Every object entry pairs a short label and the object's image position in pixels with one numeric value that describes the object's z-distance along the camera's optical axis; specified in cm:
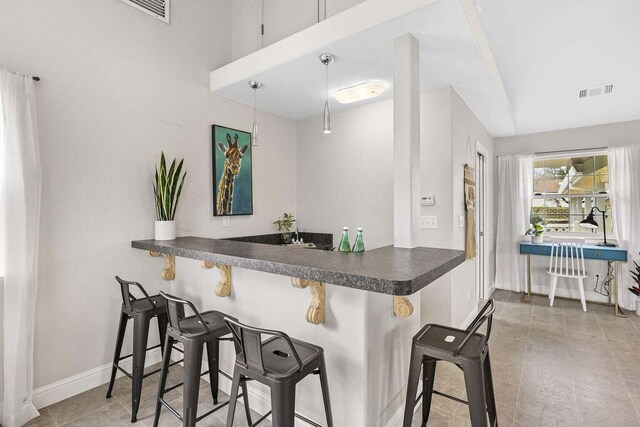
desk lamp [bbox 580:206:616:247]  441
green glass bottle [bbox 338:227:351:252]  187
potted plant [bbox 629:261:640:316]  385
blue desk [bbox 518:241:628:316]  391
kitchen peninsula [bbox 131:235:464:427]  144
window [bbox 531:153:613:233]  456
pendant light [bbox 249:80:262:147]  248
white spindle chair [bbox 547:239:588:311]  408
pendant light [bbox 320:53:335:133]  202
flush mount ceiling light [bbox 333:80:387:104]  272
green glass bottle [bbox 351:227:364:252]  189
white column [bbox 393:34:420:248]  205
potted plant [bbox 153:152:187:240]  255
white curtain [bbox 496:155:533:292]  486
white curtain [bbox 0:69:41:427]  187
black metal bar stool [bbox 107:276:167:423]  192
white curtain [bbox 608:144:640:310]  411
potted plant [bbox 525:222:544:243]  464
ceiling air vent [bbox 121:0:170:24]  256
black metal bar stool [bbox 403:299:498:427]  136
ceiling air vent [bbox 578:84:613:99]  321
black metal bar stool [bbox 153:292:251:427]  160
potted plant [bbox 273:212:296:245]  383
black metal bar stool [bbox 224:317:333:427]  127
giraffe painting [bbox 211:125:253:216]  313
